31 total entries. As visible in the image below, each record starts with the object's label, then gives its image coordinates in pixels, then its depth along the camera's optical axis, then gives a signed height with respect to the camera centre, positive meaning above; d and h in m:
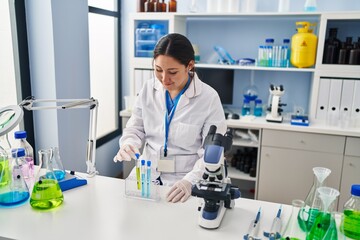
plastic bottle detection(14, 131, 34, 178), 1.44 -0.45
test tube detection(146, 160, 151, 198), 1.35 -0.51
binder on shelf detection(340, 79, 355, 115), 2.60 -0.29
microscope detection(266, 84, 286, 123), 2.72 -0.39
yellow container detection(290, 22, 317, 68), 2.64 +0.08
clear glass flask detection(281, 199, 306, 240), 1.09 -0.58
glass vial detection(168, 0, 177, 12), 2.99 +0.44
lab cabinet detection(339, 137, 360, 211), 2.50 -0.82
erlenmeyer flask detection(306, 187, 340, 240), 1.04 -0.51
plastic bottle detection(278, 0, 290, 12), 2.73 +0.42
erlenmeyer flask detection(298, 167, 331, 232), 1.09 -0.49
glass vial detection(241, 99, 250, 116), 2.99 -0.46
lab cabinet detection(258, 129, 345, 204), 2.56 -0.82
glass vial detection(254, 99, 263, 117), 2.95 -0.46
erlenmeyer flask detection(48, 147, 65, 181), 1.35 -0.48
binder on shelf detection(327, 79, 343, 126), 2.62 -0.35
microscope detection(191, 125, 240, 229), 1.10 -0.45
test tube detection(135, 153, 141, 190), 1.34 -0.47
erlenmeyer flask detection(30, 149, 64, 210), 1.24 -0.52
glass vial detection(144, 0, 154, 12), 2.97 +0.42
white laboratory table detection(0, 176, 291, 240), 1.10 -0.59
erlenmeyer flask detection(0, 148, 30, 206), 1.27 -0.52
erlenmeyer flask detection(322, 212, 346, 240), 1.04 -0.56
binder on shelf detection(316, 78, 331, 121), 2.65 -0.33
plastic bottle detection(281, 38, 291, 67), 2.79 +0.00
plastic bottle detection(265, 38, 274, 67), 2.82 +0.01
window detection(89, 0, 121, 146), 3.04 -0.10
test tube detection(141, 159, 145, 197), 1.34 -0.51
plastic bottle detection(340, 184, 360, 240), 1.06 -0.51
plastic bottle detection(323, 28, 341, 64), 2.62 +0.07
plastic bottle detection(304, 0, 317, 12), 2.66 +0.41
